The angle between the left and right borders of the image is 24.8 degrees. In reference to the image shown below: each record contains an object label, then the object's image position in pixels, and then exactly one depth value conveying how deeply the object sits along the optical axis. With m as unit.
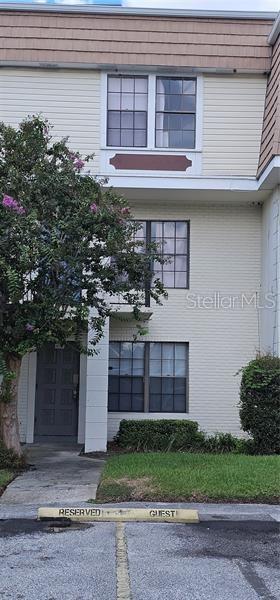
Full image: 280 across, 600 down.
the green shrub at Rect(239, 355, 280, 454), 11.21
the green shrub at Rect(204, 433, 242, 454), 12.76
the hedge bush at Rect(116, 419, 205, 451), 13.01
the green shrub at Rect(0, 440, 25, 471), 10.46
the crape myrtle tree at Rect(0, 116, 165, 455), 9.41
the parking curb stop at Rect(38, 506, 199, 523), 7.31
